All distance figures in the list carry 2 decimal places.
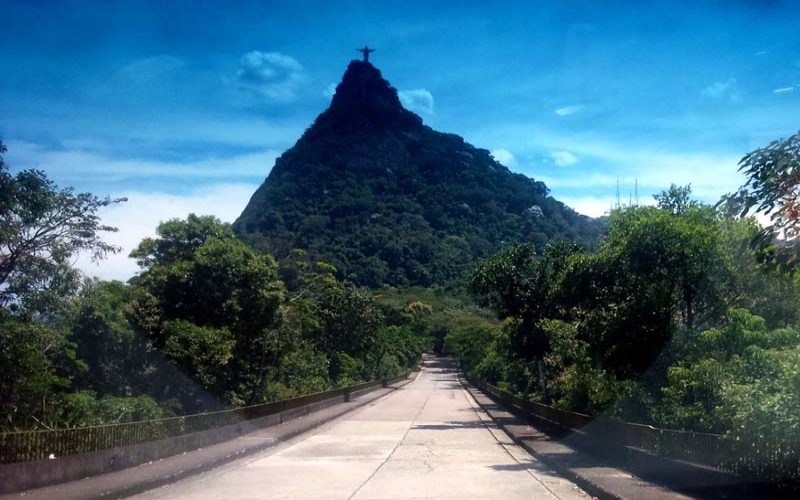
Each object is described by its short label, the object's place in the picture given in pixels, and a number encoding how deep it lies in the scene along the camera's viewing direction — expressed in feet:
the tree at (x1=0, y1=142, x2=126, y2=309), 45.34
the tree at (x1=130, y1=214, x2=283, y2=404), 78.18
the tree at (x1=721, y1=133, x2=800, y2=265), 30.40
